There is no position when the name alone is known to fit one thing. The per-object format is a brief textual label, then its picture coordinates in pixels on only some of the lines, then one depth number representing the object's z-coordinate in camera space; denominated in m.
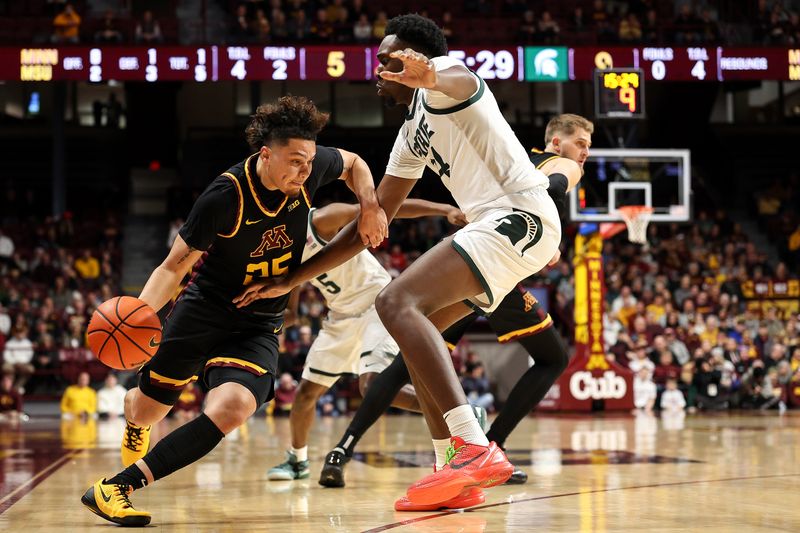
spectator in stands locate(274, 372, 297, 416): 13.89
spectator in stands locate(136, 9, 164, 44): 18.17
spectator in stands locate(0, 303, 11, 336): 15.52
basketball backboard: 13.40
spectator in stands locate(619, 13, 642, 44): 19.13
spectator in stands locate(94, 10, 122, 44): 18.16
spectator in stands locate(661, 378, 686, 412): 14.54
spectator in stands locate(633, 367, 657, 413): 14.38
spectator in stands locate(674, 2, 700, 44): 18.82
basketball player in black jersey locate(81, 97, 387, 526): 4.46
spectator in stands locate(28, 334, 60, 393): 15.21
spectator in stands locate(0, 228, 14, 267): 18.47
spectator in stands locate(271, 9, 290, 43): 18.33
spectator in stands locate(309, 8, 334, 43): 18.09
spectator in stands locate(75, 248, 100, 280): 18.34
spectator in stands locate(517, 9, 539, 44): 18.69
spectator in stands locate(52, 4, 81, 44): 18.00
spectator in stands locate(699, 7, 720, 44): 19.47
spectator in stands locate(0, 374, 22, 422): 14.13
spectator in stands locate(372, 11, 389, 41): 18.64
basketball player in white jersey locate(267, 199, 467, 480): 6.20
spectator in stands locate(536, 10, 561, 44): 18.64
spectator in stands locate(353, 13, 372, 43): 18.59
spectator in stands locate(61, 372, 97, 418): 14.05
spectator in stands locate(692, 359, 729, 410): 14.80
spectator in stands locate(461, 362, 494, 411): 14.34
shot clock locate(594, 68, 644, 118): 13.56
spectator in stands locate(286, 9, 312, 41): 18.30
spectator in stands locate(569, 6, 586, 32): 19.78
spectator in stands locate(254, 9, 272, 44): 18.42
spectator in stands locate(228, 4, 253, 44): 18.83
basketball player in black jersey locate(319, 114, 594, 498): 5.82
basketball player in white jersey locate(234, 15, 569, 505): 4.12
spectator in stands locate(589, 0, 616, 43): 18.77
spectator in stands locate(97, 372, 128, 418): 14.14
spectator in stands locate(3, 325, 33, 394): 14.90
